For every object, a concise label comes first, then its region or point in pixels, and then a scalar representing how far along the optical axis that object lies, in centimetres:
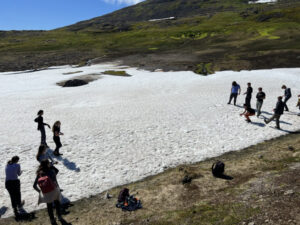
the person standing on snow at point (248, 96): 2447
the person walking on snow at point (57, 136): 1714
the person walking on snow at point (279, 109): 2030
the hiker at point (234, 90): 2753
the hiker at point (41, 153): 1295
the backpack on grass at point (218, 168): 1326
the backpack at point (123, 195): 1153
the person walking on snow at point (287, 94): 2511
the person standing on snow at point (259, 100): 2328
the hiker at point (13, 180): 1140
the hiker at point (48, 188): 966
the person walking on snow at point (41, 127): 1819
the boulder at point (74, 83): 4472
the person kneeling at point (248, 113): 2253
